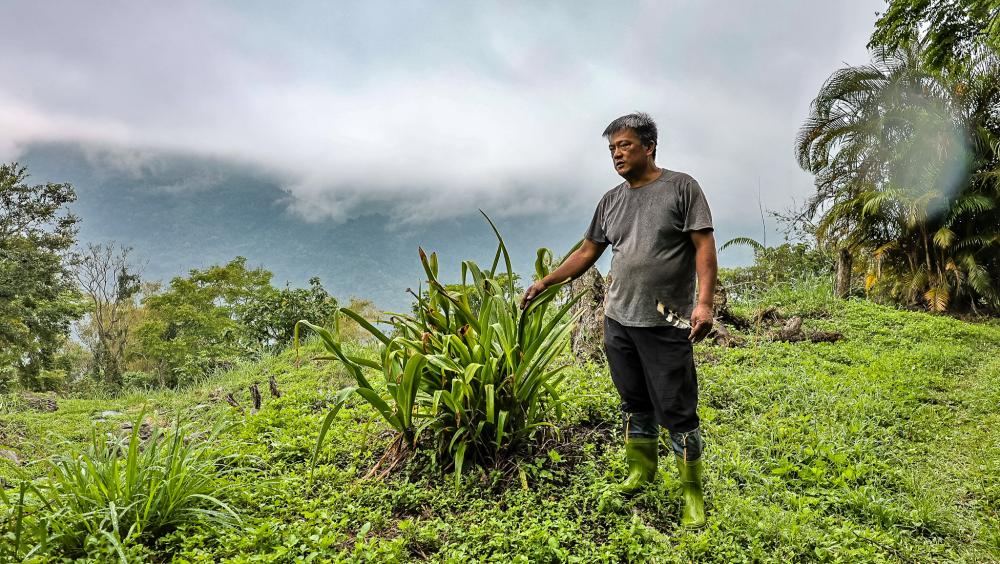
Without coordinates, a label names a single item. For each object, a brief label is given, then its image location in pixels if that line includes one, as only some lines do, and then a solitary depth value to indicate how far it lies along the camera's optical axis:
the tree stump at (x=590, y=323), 5.31
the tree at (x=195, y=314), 21.92
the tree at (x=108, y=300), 24.28
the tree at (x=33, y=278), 18.38
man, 2.57
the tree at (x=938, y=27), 6.95
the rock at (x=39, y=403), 7.91
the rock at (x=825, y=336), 6.43
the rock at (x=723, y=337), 6.25
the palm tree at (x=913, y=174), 11.06
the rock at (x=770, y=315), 7.32
